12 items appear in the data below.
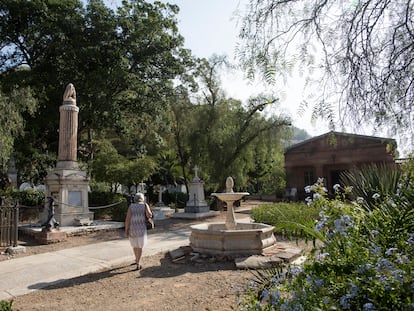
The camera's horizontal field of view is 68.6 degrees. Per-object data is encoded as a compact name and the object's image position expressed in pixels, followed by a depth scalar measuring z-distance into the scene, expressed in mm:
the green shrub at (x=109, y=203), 15094
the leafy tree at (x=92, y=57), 19062
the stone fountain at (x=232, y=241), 7164
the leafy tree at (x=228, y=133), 19984
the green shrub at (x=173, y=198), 26628
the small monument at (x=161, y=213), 17047
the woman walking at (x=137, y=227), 6716
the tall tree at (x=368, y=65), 3779
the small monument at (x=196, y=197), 18500
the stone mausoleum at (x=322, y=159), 24703
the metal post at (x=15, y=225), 8827
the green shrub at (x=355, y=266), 1904
